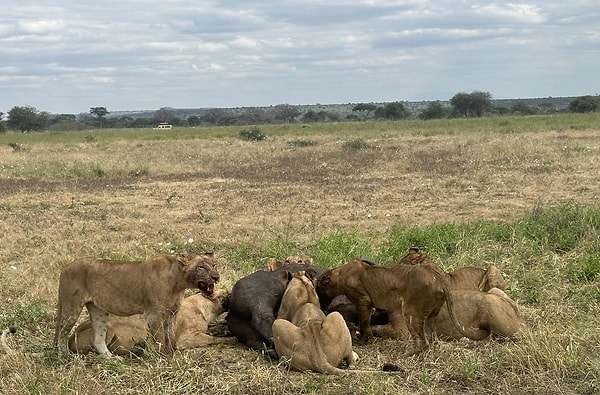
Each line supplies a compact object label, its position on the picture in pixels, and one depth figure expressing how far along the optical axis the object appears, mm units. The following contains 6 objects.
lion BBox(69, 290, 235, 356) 5715
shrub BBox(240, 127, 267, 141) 41938
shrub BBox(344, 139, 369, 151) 30552
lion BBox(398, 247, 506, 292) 6457
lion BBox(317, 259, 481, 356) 5578
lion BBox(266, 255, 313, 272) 7288
